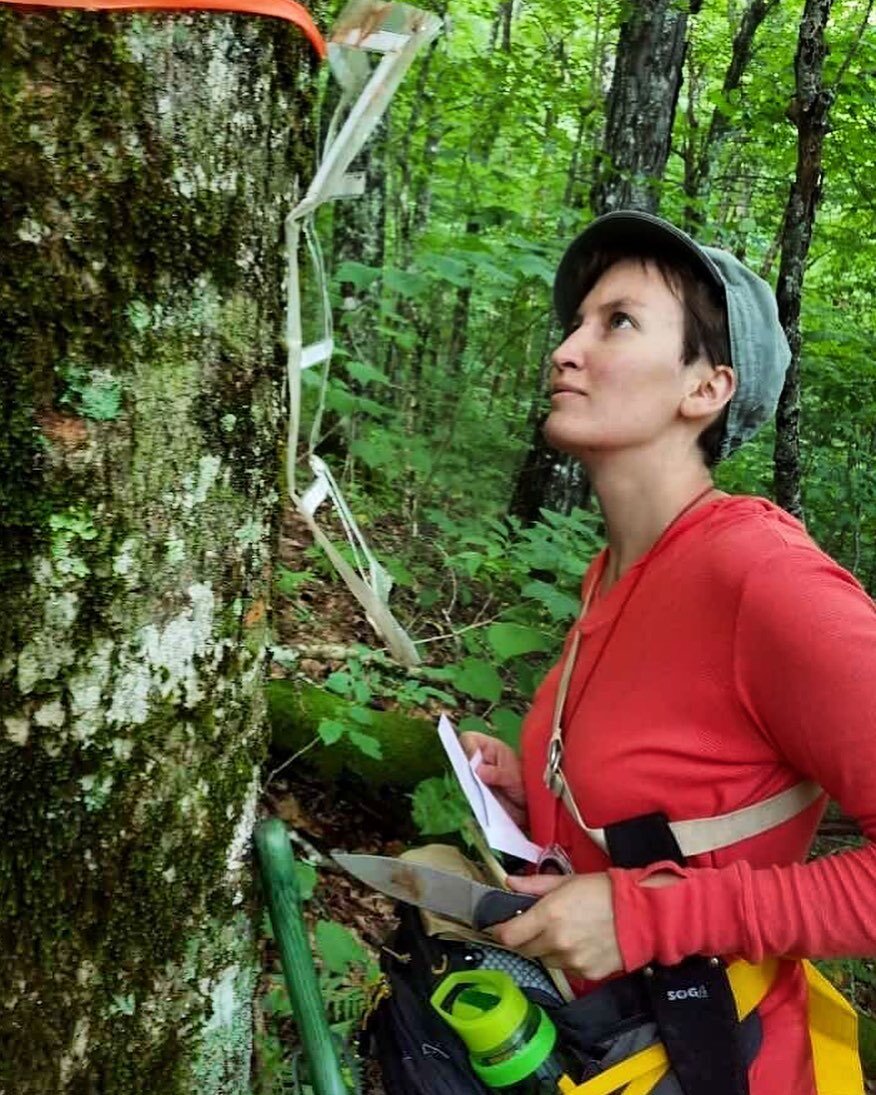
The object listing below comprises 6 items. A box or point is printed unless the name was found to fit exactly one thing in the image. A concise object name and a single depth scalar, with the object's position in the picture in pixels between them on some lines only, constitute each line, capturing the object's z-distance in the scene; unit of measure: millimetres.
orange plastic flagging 949
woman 1248
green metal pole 1192
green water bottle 1297
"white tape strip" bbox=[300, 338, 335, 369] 1252
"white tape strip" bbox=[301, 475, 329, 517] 1285
